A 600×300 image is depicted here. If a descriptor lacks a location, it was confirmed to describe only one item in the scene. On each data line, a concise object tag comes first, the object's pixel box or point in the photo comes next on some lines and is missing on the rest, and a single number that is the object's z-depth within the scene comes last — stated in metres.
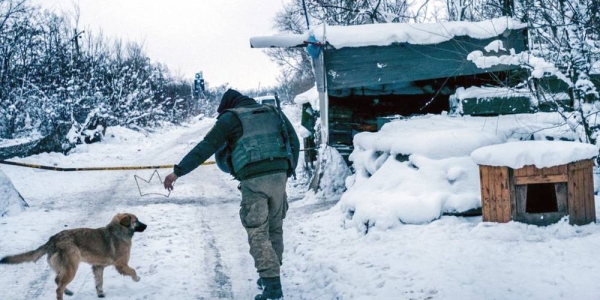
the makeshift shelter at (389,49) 9.19
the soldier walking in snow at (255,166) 3.99
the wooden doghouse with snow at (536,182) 5.40
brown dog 4.09
